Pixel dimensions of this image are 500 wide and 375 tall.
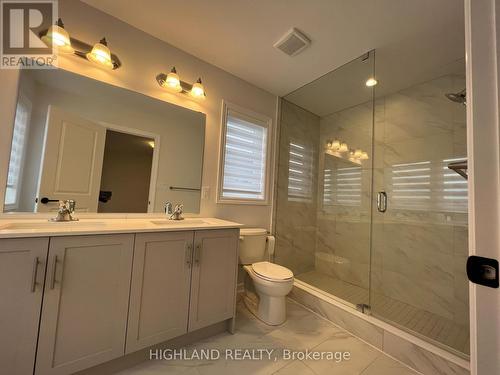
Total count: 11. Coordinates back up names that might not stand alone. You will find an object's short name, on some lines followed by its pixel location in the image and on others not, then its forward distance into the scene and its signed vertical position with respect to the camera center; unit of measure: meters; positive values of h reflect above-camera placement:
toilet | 1.78 -0.67
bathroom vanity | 0.98 -0.56
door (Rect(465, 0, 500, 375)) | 0.47 +0.11
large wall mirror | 1.38 +0.33
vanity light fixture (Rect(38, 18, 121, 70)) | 1.40 +1.03
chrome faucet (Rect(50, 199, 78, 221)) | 1.40 -0.15
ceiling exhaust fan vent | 1.73 +1.40
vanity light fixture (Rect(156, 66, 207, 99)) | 1.84 +1.03
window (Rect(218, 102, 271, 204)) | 2.26 +0.50
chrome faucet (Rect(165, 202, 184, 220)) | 1.85 -0.15
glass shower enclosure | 2.01 +0.13
